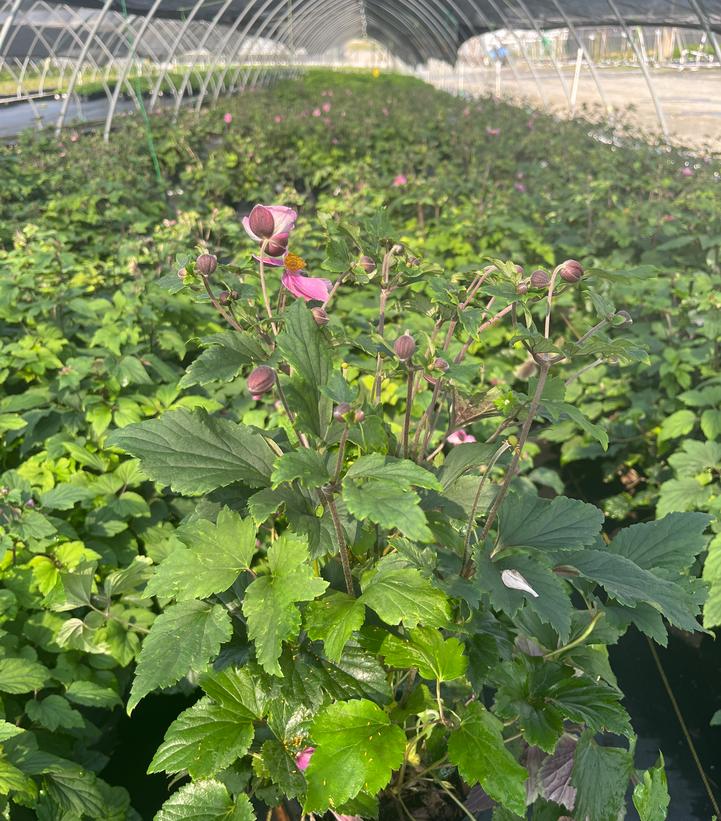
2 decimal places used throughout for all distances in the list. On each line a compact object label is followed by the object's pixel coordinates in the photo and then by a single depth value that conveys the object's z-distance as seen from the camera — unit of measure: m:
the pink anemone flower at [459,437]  0.55
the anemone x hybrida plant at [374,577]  0.34
